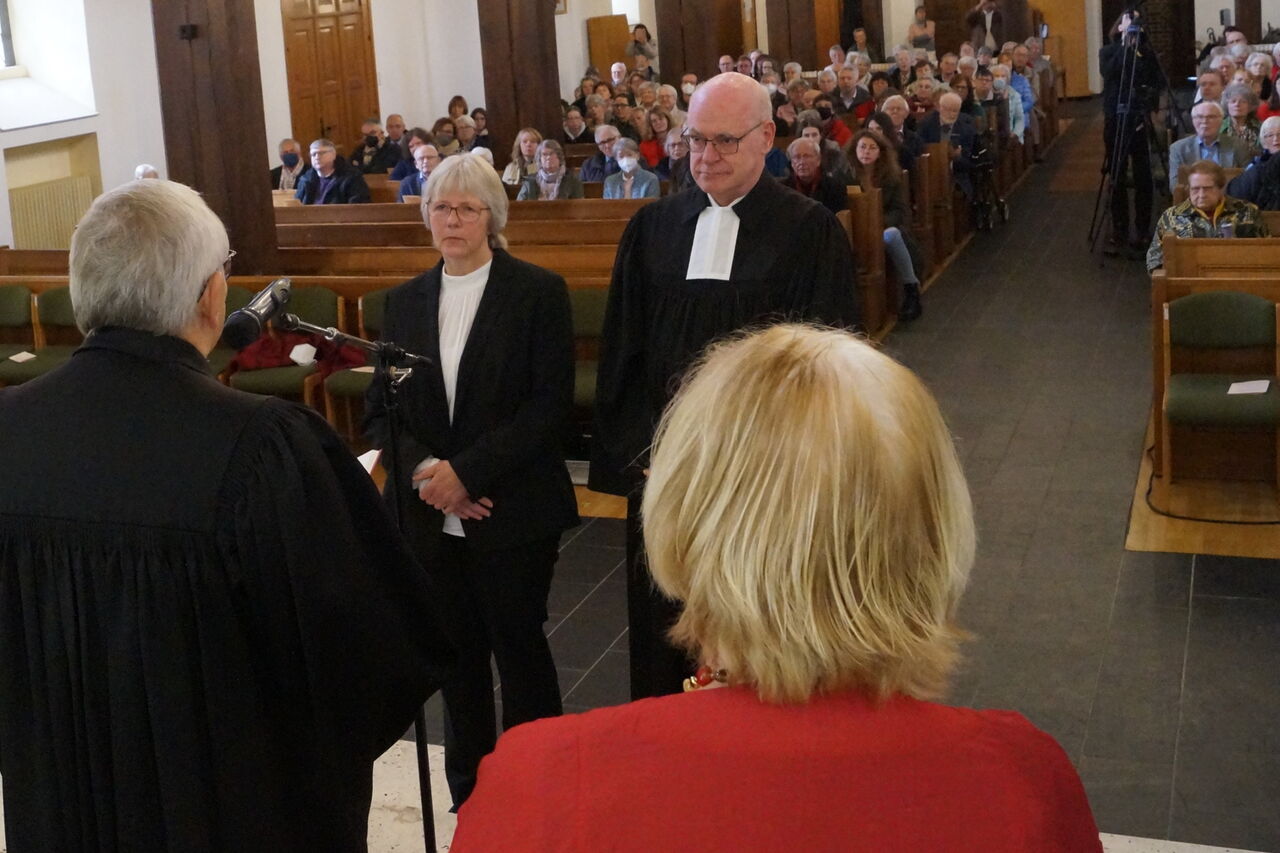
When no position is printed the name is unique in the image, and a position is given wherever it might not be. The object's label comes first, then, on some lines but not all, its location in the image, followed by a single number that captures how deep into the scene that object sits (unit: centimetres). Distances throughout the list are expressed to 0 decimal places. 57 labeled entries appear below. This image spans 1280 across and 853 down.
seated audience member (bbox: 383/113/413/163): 1414
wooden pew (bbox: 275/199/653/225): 905
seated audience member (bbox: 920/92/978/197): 1160
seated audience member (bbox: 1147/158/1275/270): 725
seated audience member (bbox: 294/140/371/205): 1129
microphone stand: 270
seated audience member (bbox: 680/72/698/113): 1530
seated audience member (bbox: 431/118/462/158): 1301
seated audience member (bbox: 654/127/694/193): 954
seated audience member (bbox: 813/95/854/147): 1163
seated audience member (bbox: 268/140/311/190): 1272
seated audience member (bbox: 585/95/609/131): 1355
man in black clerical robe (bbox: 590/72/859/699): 304
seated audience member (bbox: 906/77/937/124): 1321
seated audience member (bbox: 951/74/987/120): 1275
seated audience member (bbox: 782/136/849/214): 857
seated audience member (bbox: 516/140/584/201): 1026
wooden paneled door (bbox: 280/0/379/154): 1529
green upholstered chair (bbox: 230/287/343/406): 702
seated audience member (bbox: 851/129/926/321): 935
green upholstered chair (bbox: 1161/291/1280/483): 574
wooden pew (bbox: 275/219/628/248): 839
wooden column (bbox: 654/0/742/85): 1705
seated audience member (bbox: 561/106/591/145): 1369
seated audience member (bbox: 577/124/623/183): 1120
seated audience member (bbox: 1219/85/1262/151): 941
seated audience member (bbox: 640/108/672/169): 1262
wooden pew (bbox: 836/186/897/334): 864
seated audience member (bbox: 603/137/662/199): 1036
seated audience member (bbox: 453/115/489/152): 1327
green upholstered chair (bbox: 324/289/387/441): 689
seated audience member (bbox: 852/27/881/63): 1978
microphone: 222
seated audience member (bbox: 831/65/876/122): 1453
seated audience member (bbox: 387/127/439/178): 1218
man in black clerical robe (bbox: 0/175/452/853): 200
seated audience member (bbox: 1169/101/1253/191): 884
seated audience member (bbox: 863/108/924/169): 1052
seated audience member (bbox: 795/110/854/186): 932
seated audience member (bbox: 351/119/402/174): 1379
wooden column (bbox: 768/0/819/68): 1797
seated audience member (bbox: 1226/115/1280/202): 788
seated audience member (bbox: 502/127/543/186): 1115
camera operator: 1055
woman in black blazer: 320
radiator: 1171
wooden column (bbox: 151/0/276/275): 835
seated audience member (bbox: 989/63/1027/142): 1377
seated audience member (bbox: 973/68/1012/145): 1333
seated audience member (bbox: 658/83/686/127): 1369
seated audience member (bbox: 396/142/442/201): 1080
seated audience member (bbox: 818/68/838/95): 1490
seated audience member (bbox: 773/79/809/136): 1327
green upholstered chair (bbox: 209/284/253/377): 738
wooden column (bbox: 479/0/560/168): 1234
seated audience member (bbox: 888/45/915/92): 1606
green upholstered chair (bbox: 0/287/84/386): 739
